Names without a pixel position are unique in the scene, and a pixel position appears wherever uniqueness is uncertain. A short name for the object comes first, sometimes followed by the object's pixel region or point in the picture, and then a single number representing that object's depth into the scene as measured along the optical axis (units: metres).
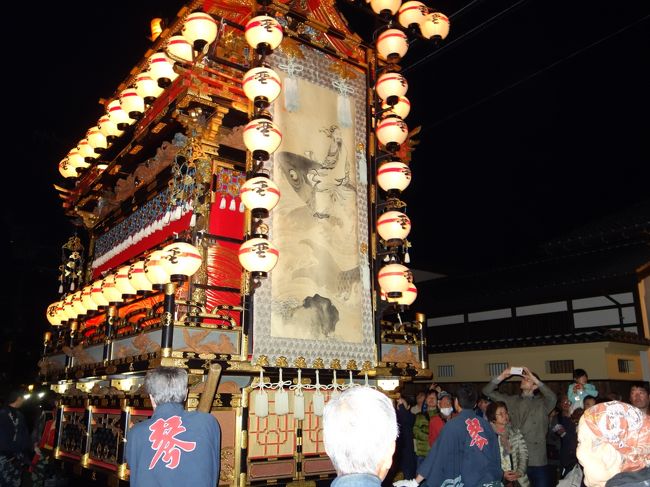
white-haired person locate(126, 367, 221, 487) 3.91
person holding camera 7.57
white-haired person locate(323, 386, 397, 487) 2.38
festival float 7.53
